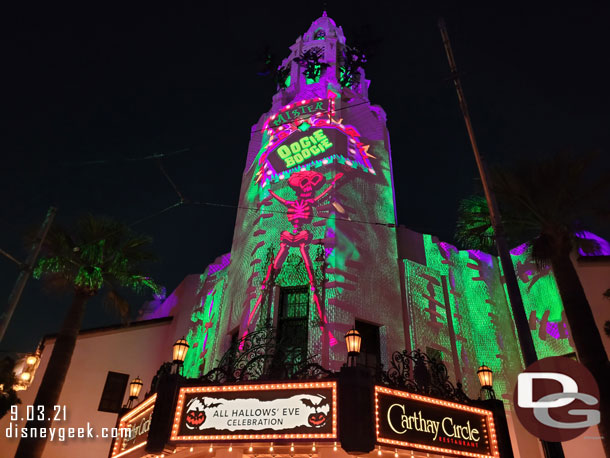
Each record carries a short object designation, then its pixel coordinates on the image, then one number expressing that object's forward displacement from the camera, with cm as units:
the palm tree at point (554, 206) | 1455
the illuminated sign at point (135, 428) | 1225
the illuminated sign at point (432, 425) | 1079
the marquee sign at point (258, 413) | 1044
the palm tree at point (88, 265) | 1761
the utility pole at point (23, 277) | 1165
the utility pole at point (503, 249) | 848
